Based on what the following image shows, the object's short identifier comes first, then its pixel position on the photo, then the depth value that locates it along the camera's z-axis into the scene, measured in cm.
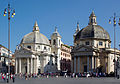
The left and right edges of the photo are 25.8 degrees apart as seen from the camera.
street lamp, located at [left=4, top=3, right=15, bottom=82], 3462
